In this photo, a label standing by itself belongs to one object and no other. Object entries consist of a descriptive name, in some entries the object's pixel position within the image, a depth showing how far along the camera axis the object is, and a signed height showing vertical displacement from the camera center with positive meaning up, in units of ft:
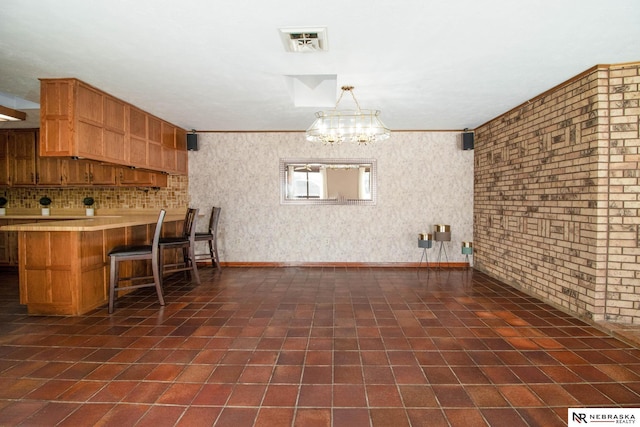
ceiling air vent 8.01 +4.24
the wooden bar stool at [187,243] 14.20 -1.86
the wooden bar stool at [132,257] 11.19 -2.02
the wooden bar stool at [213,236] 17.13 -1.85
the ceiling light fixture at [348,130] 12.18 +2.71
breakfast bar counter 10.78 -2.23
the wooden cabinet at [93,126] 11.09 +2.92
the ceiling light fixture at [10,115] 11.91 +3.30
